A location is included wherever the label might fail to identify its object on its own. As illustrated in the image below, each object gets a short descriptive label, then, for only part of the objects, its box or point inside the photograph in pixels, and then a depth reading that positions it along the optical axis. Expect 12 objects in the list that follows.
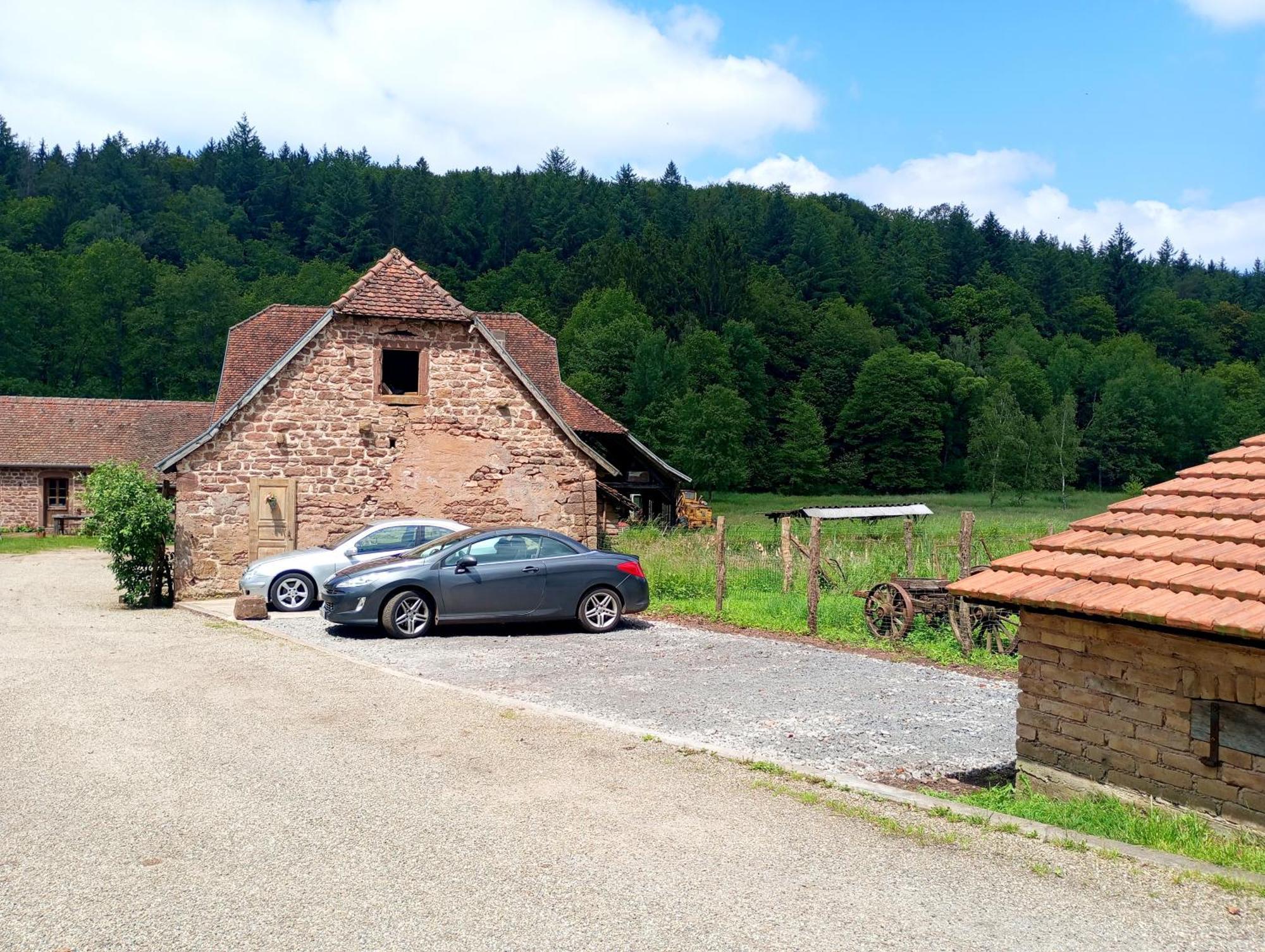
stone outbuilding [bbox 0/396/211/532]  43.25
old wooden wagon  13.62
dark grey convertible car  13.85
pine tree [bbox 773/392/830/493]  81.81
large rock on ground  15.68
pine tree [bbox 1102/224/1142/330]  111.31
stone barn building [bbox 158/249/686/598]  19.22
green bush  18.88
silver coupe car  16.75
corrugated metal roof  20.34
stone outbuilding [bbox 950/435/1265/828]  5.85
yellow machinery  48.51
